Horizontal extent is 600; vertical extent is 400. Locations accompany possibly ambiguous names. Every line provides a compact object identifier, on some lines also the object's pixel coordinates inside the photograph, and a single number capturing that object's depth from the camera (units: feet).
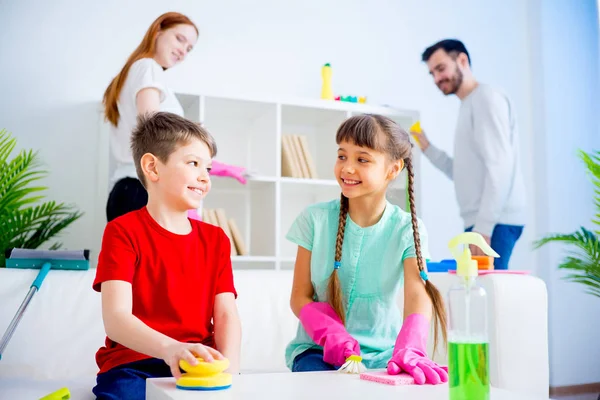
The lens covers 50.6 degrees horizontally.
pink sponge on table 3.40
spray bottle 2.67
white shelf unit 10.75
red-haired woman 7.74
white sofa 5.35
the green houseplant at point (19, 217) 8.37
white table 2.96
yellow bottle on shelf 11.58
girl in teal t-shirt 4.80
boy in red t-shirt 3.98
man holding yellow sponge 9.87
